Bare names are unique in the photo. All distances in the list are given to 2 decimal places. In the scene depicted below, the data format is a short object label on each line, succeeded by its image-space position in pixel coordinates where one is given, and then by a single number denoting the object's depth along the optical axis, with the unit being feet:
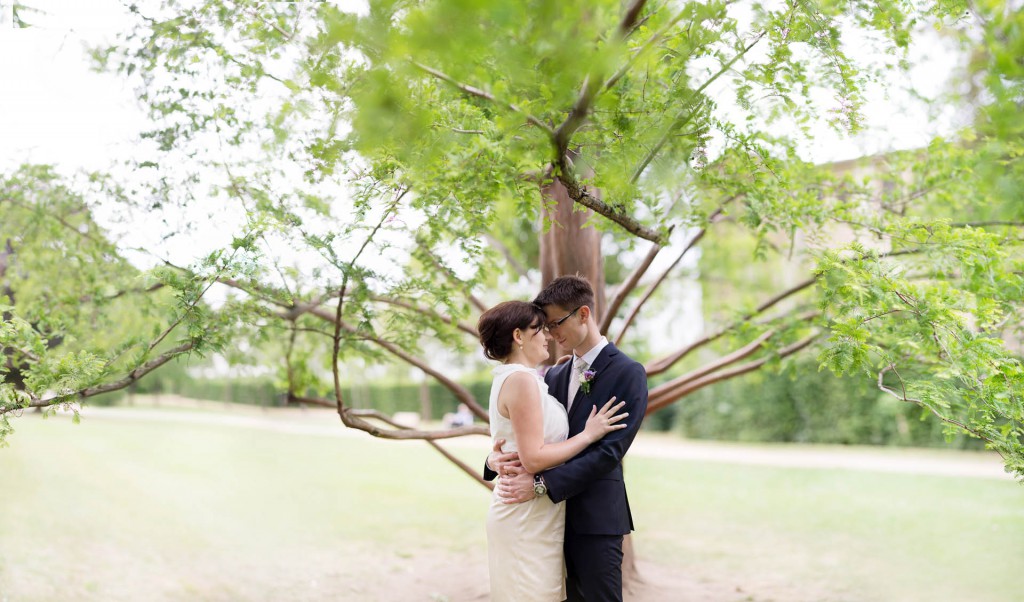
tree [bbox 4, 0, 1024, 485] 8.54
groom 11.19
